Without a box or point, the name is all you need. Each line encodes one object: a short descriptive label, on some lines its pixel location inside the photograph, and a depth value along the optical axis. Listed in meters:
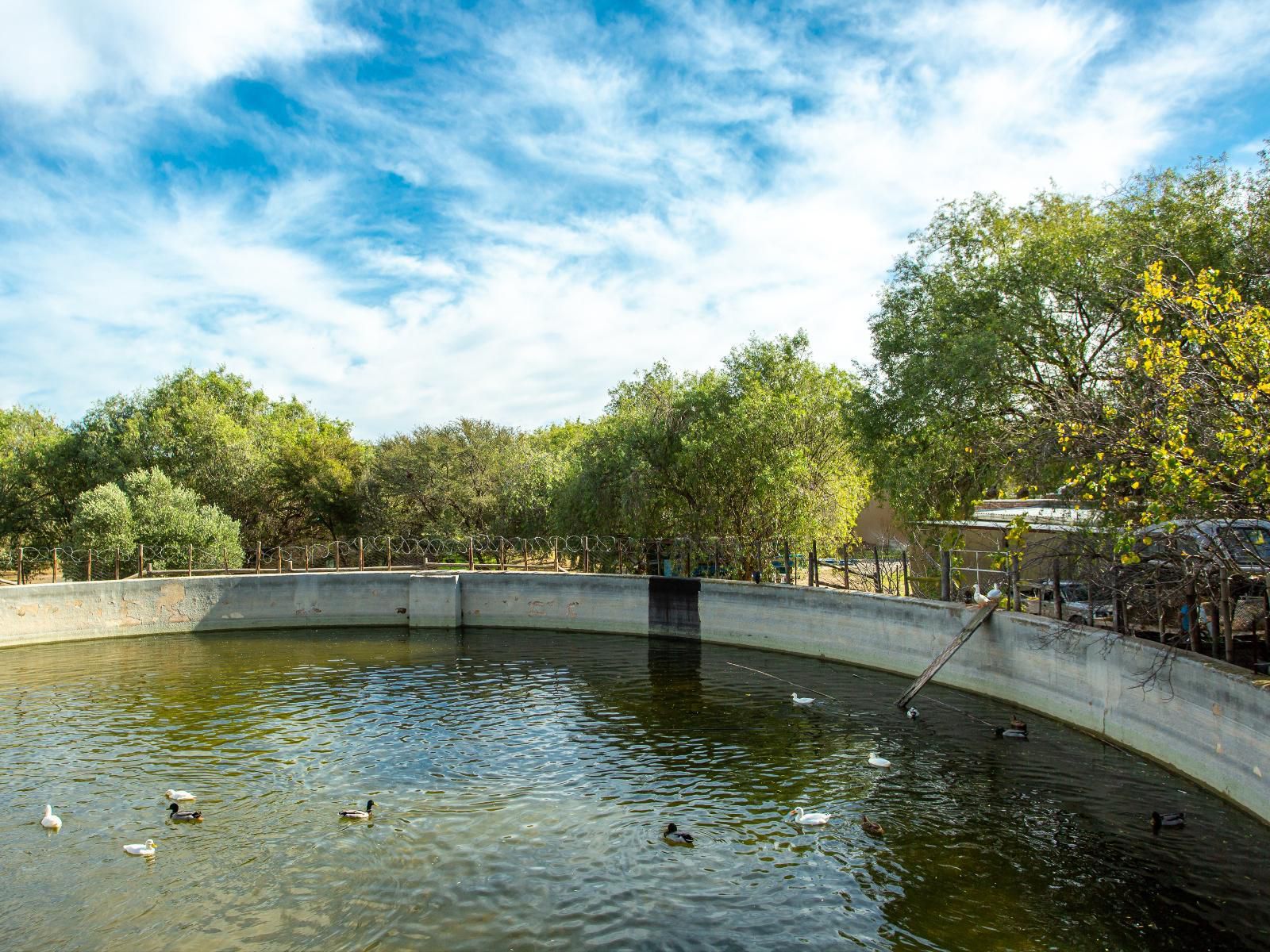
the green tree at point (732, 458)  34.50
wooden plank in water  21.78
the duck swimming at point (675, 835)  13.80
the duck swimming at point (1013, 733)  18.98
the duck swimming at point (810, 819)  14.37
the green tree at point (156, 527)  41.97
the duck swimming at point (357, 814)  14.75
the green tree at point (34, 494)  57.56
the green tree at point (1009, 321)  21.83
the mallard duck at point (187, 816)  14.91
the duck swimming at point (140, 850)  13.55
